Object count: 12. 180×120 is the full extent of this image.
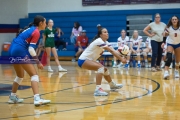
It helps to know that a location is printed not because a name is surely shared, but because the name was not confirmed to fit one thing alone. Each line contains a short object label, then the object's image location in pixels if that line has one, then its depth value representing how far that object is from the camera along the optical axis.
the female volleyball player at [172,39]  10.16
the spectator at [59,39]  18.54
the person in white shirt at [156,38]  12.65
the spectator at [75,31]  18.80
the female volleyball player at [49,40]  12.56
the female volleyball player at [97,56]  7.39
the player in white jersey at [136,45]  14.88
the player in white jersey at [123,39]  15.22
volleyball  7.38
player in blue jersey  6.26
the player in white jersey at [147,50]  15.02
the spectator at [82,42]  18.11
